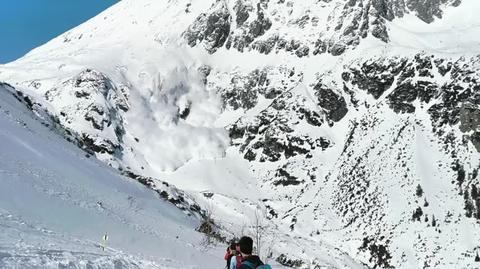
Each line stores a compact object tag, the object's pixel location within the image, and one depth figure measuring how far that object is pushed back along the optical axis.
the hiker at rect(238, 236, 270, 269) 8.48
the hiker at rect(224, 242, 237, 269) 11.10
